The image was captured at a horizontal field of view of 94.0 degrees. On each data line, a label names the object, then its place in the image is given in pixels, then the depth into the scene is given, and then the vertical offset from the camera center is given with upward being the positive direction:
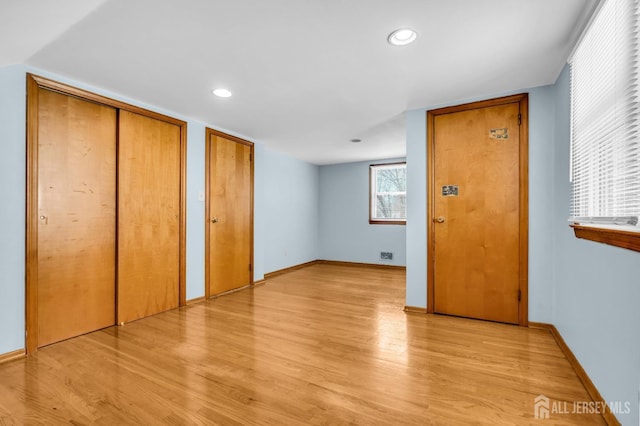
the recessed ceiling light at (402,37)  1.94 +1.19
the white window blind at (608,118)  1.32 +0.51
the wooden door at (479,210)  2.96 +0.04
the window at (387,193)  6.15 +0.43
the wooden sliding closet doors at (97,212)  2.45 +0.00
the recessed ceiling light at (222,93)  2.90 +1.19
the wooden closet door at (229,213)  4.06 -0.01
